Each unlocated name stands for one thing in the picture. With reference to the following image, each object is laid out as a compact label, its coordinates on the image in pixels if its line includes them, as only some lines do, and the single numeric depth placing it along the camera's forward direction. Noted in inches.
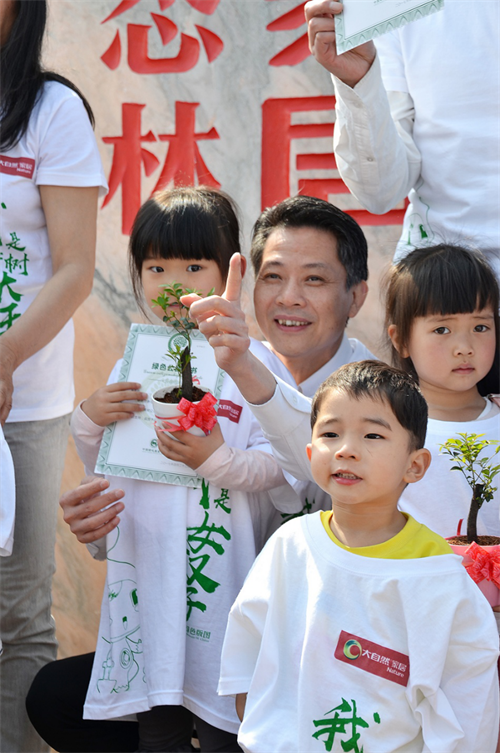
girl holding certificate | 129.0
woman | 136.2
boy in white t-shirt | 119.1
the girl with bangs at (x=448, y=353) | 127.1
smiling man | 135.0
